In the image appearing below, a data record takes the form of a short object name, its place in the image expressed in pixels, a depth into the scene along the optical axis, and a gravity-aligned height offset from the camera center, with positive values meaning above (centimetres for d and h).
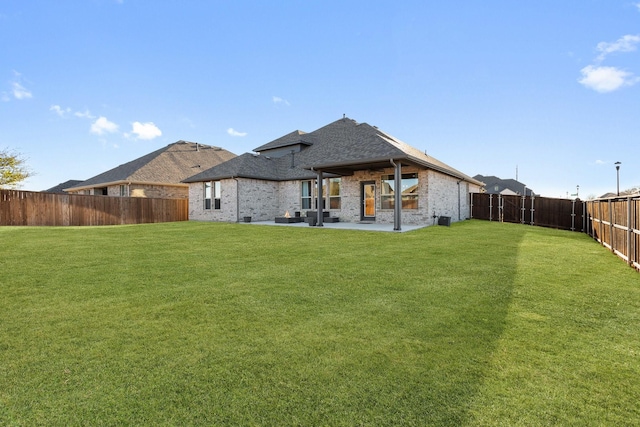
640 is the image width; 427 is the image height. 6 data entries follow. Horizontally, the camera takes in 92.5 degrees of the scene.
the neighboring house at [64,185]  3352 +288
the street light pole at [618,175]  2539 +273
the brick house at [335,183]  1519 +154
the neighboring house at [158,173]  2292 +297
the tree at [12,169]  2775 +390
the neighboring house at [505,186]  5701 +415
